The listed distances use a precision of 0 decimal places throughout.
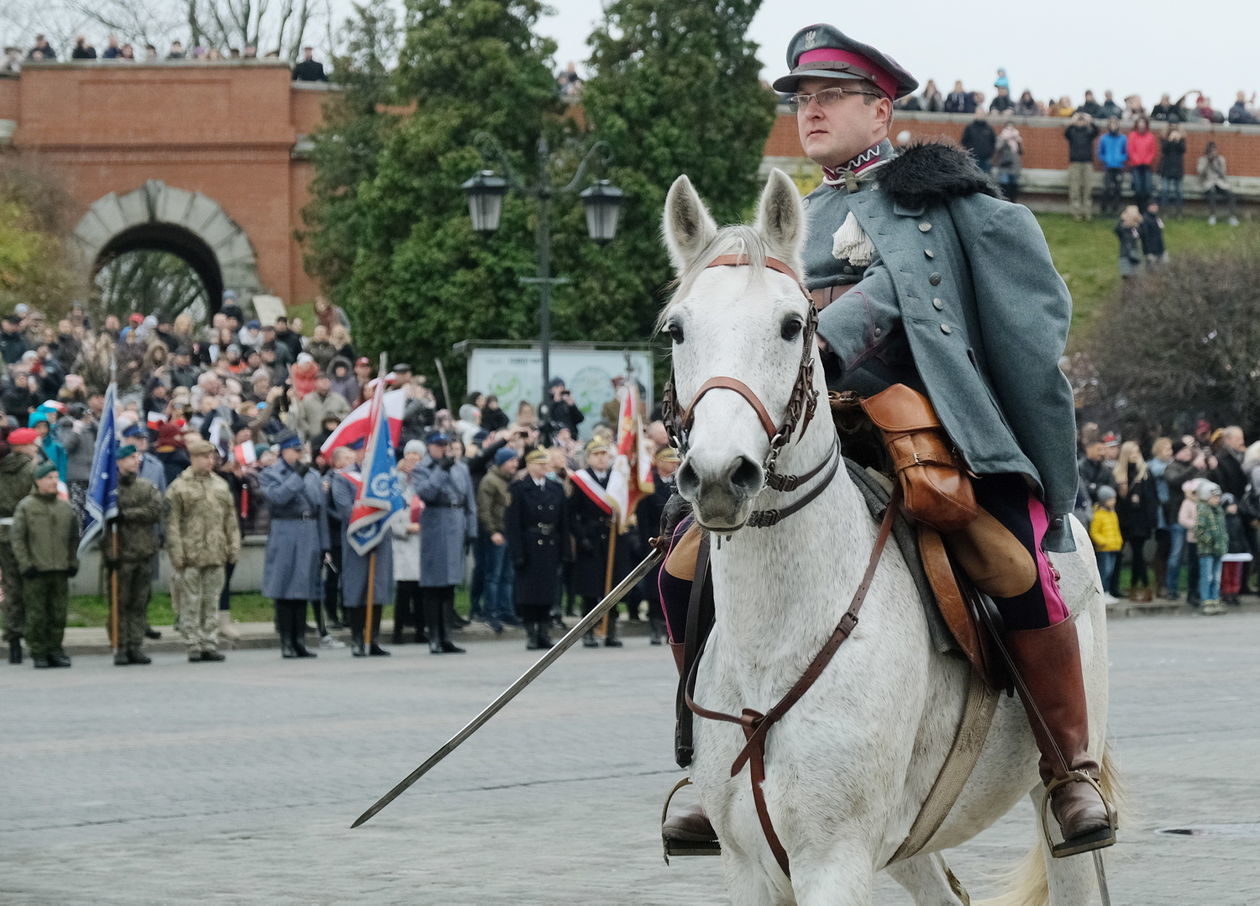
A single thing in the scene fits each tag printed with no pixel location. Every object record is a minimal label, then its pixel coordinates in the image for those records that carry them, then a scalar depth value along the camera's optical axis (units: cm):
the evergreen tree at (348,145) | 5194
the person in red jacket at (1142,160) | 5884
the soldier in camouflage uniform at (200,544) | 2170
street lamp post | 2709
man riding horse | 578
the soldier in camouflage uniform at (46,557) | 2086
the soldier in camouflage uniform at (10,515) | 2164
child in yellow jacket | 2764
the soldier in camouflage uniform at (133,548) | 2128
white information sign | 2966
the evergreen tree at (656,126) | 4372
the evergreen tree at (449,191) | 4481
